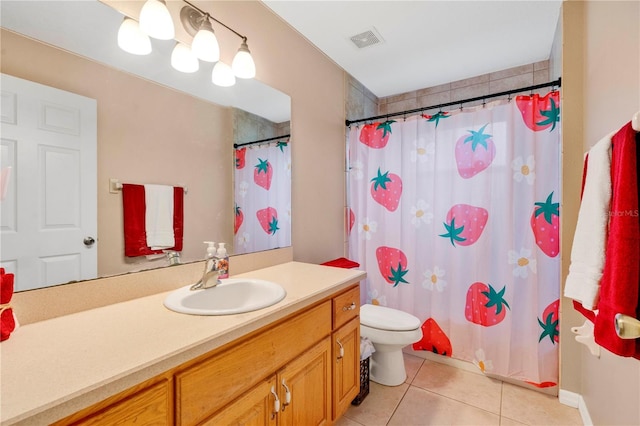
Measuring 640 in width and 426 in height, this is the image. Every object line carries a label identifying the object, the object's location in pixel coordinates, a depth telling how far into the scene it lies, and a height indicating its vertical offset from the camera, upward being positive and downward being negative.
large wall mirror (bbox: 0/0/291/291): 0.90 +0.39
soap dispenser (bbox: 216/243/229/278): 1.31 -0.24
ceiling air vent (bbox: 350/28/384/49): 1.95 +1.18
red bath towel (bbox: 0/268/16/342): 0.74 -0.25
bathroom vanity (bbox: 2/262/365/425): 0.58 -0.38
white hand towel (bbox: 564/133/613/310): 0.82 -0.07
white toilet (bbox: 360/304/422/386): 1.82 -0.82
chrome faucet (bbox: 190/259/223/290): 1.19 -0.29
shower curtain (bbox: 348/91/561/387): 1.78 -0.13
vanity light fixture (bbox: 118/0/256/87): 1.12 +0.72
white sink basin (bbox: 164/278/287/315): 1.02 -0.35
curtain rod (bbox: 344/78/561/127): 1.73 +0.73
